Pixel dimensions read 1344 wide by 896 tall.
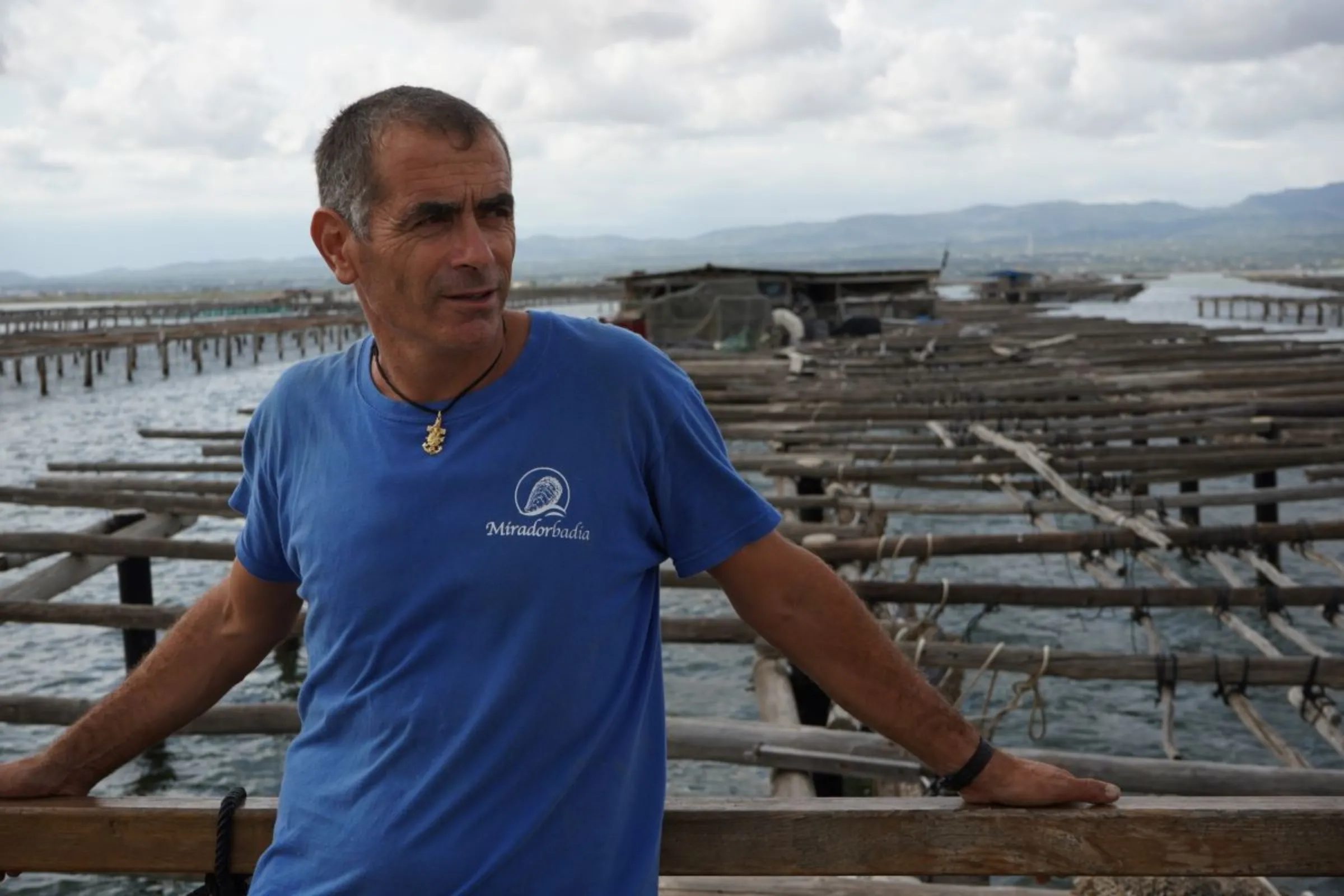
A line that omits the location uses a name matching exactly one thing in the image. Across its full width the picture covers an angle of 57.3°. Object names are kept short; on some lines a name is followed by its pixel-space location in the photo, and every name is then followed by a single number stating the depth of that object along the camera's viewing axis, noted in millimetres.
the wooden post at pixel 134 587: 10641
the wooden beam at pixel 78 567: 8094
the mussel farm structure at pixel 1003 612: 2273
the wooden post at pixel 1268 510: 11820
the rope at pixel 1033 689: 4938
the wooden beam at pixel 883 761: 3945
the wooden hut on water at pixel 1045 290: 61312
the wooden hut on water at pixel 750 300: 28844
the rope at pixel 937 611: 5875
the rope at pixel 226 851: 2391
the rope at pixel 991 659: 5227
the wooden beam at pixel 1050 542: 6941
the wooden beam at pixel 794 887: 3400
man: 2045
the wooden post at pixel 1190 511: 14828
